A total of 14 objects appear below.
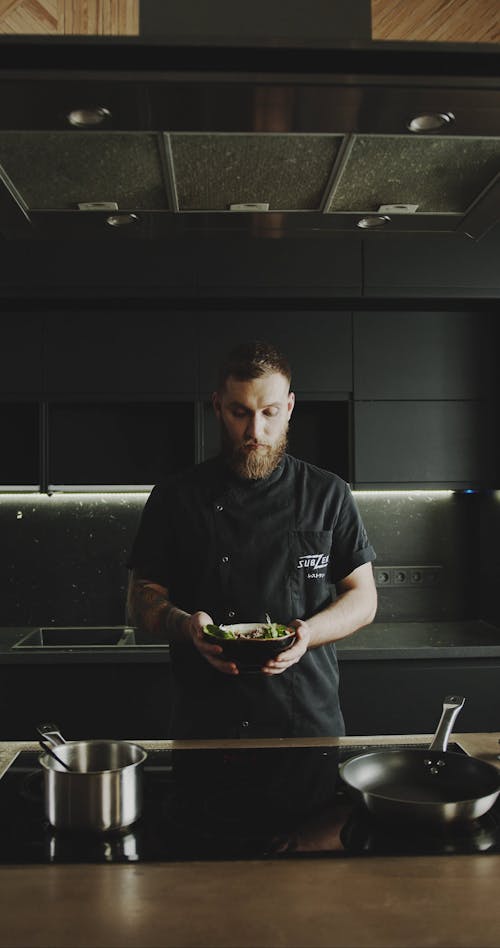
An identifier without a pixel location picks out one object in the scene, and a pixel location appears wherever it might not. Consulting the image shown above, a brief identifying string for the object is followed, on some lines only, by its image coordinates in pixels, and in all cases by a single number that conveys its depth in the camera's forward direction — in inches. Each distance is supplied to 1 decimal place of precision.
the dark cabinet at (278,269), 127.6
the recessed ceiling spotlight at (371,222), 60.3
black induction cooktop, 45.6
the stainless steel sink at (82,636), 134.0
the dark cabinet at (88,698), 116.2
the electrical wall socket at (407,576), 141.3
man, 78.1
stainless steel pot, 46.6
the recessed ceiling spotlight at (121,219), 57.7
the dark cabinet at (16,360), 130.3
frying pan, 50.6
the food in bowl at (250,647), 59.0
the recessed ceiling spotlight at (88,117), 43.0
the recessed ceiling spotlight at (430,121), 44.4
